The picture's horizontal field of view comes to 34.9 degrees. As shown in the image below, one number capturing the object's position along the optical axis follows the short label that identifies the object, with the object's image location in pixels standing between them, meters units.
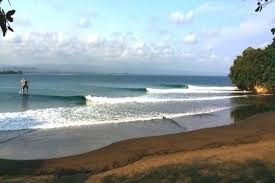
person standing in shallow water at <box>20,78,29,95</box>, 46.96
